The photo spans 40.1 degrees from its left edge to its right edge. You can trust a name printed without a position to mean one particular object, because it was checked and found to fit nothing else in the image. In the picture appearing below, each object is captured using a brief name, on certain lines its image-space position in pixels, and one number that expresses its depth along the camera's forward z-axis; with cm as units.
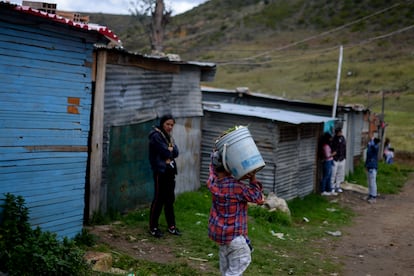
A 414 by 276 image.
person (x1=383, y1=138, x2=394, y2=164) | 2386
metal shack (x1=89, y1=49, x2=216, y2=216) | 852
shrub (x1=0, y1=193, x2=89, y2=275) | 532
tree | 1997
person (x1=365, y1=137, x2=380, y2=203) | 1455
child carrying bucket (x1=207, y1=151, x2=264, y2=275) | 515
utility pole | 1678
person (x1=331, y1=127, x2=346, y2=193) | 1589
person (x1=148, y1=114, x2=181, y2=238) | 796
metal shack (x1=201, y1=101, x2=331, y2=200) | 1220
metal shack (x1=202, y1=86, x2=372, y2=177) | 1795
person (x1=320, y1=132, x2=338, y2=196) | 1555
